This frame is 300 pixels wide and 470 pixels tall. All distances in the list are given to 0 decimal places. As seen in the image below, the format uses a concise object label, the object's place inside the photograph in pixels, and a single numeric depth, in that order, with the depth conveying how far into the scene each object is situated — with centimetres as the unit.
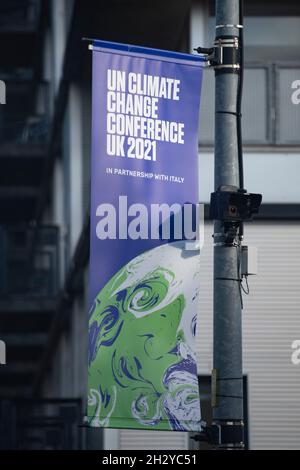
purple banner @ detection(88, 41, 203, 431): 1214
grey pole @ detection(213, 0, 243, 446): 1182
